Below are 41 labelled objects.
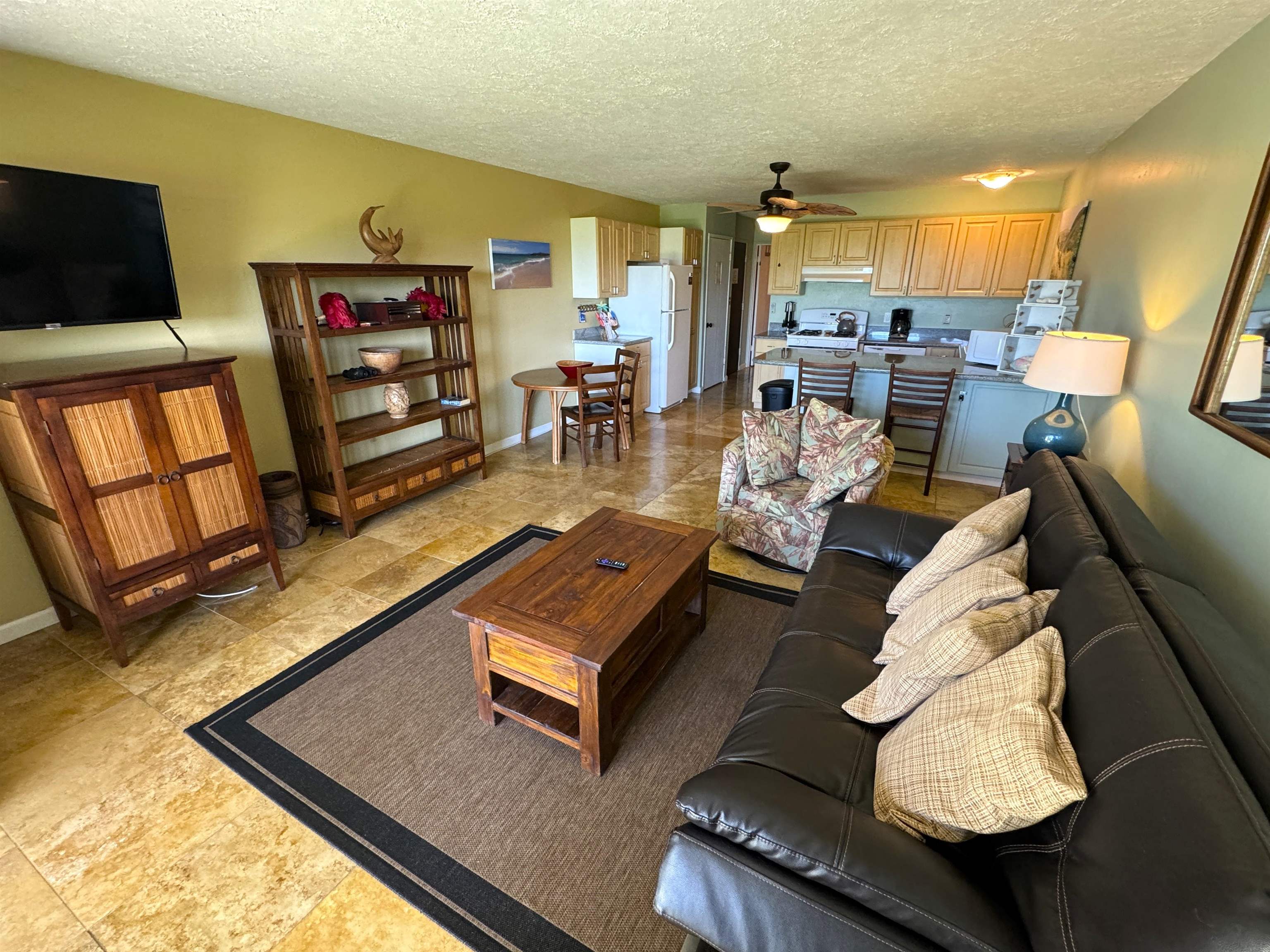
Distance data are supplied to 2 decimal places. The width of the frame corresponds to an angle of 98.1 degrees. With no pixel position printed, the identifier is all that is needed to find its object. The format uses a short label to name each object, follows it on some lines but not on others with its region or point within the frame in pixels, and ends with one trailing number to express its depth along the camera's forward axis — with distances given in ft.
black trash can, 16.56
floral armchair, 9.55
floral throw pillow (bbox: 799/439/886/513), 9.16
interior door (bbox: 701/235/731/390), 24.14
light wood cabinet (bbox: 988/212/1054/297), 17.75
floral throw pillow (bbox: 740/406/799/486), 10.14
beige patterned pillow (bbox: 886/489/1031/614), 5.75
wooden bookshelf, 10.36
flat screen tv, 7.00
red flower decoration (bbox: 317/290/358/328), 10.59
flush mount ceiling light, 14.24
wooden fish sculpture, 11.03
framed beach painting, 15.70
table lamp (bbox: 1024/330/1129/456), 8.07
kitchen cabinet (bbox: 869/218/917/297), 19.54
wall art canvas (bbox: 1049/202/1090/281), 13.66
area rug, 4.86
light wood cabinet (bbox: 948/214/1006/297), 18.31
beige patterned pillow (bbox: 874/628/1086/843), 3.13
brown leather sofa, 2.37
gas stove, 21.56
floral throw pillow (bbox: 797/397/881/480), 9.72
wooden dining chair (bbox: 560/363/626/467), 15.84
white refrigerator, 20.08
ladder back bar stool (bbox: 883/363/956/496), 12.98
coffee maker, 20.80
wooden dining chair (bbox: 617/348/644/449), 16.89
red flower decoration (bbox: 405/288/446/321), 12.50
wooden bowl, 11.57
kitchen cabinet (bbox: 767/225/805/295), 21.54
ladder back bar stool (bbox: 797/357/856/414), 14.06
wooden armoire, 6.92
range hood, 20.59
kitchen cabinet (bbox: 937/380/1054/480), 13.34
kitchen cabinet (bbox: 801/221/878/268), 20.22
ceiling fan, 13.30
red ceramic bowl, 15.87
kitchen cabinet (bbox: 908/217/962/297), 18.94
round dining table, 15.49
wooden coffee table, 5.79
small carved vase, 12.35
